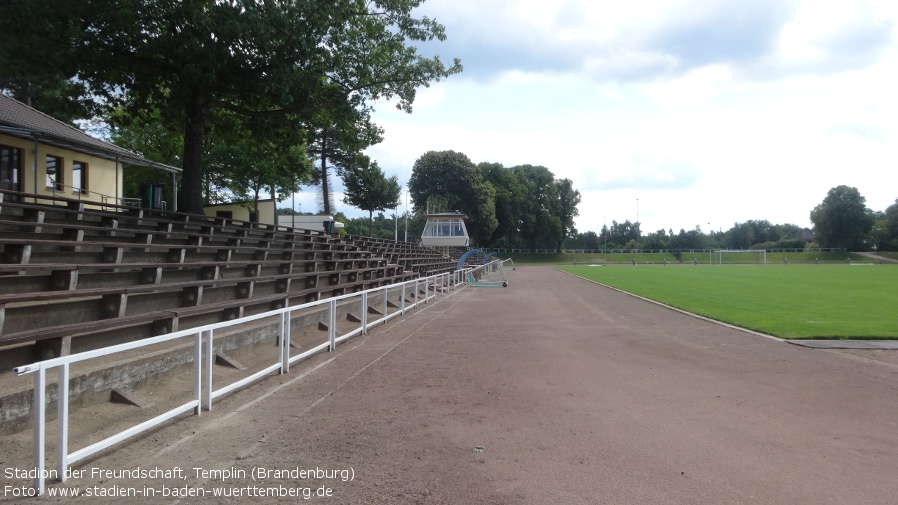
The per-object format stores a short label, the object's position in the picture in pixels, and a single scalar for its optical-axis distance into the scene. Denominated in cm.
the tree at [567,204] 10162
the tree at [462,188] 8094
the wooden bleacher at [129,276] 661
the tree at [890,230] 9375
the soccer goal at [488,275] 3366
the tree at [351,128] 1759
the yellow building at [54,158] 1525
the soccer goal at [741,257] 8568
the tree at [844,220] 9944
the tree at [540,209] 9656
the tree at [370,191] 5541
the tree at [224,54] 1316
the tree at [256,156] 1795
